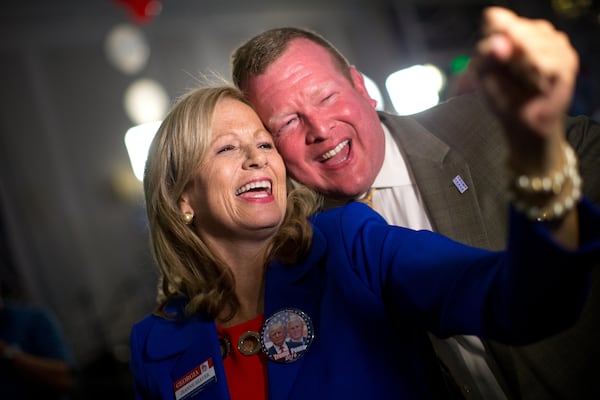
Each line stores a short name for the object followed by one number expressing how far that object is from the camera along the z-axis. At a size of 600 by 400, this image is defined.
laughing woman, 0.81
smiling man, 1.51
